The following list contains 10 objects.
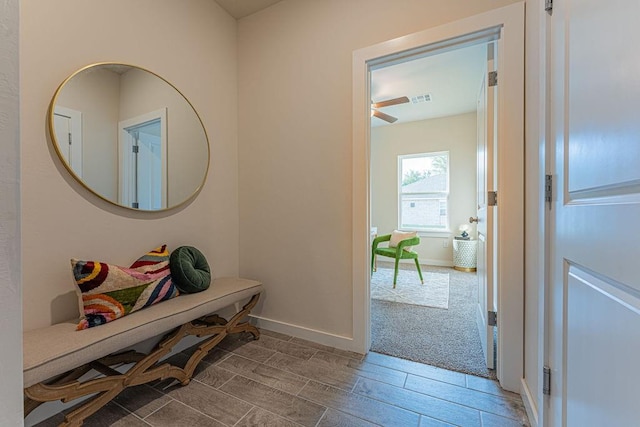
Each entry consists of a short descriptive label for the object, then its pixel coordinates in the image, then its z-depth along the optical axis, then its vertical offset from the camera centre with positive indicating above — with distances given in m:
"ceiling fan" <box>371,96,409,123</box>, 3.12 +1.37
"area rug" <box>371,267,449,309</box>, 2.85 -0.95
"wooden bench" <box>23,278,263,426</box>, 0.98 -0.58
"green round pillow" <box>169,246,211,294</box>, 1.61 -0.38
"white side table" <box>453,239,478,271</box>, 4.12 -0.66
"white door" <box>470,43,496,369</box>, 1.58 -0.06
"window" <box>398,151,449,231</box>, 4.72 +0.43
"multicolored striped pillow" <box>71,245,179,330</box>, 1.21 -0.39
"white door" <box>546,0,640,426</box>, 0.56 +0.00
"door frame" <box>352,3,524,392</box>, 1.37 +0.24
